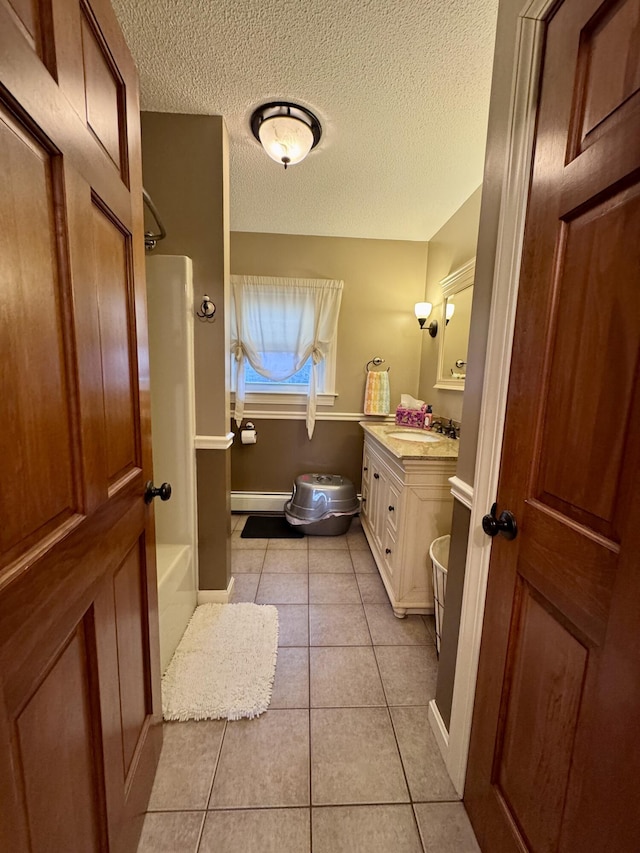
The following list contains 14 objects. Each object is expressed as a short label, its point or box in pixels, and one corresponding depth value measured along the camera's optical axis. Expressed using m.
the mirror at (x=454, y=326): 2.35
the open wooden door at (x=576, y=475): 0.57
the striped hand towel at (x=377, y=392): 3.14
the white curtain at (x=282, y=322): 3.03
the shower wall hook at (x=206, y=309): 1.74
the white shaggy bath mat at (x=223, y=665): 1.38
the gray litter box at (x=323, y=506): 2.87
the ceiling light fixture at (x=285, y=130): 1.59
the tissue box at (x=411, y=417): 2.80
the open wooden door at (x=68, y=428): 0.48
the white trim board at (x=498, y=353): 0.83
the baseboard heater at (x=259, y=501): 3.30
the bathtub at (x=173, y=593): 1.54
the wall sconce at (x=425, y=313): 2.91
